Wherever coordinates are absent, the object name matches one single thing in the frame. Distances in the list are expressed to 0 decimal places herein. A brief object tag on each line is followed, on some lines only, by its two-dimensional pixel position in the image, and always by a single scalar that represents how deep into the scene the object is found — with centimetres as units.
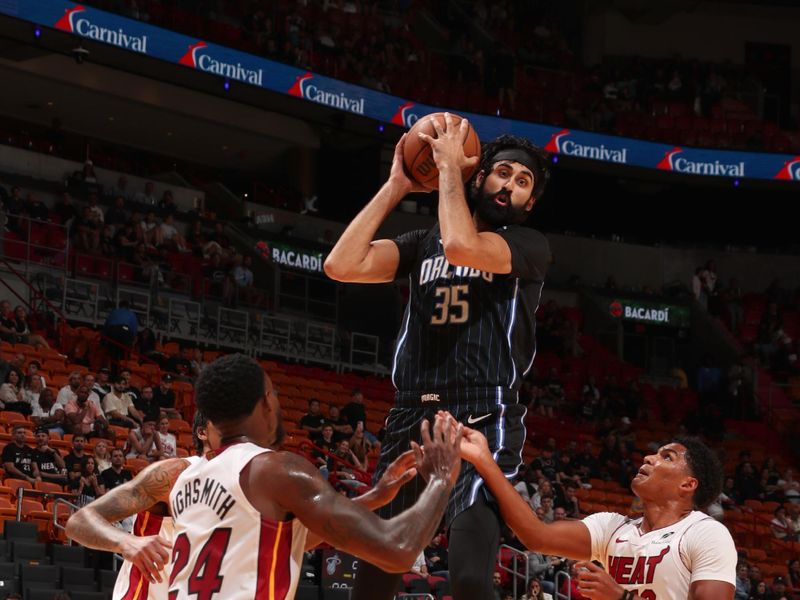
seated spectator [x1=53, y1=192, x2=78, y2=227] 2058
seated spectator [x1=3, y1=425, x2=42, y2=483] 1271
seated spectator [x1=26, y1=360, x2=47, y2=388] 1444
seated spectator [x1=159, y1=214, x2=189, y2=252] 2112
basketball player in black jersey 482
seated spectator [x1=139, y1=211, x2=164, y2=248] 2077
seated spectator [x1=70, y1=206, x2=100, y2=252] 2000
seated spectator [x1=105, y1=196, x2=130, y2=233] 2083
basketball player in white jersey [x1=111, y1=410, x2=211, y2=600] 483
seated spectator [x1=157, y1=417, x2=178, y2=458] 1389
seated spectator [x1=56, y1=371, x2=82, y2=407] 1438
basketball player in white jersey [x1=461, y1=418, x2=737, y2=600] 542
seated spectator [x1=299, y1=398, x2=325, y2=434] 1659
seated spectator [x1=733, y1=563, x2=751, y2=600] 1593
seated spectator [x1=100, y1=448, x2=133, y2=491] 1266
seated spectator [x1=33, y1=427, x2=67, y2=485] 1282
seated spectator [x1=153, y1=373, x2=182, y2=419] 1550
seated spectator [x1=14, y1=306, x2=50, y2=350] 1677
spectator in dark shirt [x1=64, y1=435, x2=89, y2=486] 1288
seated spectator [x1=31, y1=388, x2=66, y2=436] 1383
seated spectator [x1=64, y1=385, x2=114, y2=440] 1388
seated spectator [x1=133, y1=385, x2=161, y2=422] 1527
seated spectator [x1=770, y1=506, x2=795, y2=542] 1936
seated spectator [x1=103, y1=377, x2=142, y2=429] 1468
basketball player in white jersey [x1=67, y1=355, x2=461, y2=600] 394
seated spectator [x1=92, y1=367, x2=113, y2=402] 1487
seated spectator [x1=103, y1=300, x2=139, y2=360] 1761
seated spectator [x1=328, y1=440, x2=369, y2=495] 1416
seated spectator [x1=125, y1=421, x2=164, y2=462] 1370
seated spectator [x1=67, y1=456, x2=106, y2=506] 1244
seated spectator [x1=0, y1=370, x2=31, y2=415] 1398
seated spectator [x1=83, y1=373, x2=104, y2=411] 1440
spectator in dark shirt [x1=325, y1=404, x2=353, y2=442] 1617
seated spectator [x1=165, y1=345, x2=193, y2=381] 1742
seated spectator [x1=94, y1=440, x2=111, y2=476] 1298
